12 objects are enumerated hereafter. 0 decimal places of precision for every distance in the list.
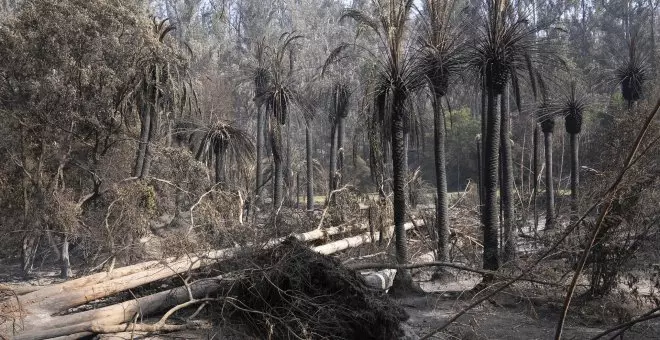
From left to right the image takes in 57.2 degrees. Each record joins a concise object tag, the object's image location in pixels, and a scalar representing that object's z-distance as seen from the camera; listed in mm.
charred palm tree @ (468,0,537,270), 10953
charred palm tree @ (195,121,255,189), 18328
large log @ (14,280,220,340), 7988
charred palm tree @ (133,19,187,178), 16344
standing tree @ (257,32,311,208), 18672
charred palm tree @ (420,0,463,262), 11141
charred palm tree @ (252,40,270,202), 20516
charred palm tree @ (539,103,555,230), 20217
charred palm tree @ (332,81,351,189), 25875
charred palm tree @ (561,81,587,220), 18547
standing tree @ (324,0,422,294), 10414
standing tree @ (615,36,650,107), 19703
